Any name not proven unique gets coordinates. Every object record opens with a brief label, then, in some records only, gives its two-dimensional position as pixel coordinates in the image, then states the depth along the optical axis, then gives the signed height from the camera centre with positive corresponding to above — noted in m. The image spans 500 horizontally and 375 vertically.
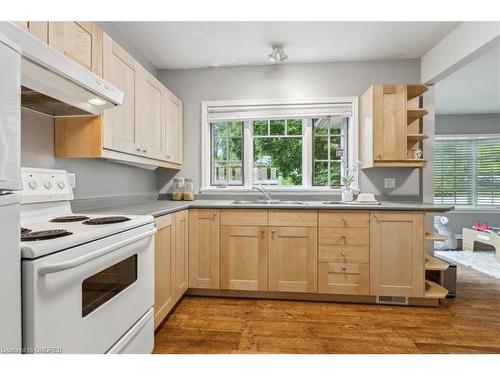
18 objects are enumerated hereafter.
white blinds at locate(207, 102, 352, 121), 3.07 +0.85
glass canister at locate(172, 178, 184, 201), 3.12 -0.04
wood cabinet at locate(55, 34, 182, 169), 1.74 +0.43
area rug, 3.43 -1.00
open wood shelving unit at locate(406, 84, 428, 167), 2.73 +0.71
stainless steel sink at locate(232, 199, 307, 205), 2.67 -0.15
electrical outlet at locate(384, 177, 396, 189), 3.01 +0.05
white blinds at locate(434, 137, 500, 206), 5.12 +0.31
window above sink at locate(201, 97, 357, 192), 3.11 +0.50
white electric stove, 0.86 -0.34
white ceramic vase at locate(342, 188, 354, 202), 2.86 -0.09
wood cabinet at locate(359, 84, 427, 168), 2.68 +0.60
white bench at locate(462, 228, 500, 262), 3.87 -0.75
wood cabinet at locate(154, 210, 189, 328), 1.94 -0.59
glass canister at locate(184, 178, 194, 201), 3.12 -0.05
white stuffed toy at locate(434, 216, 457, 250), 4.55 -0.75
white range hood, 1.00 +0.46
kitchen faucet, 3.01 -0.06
